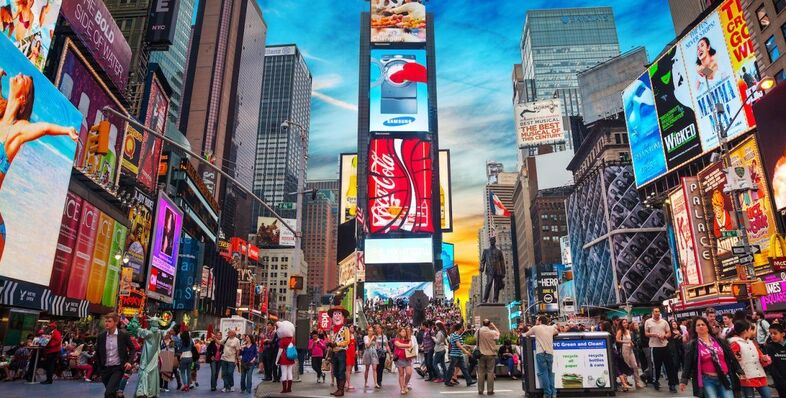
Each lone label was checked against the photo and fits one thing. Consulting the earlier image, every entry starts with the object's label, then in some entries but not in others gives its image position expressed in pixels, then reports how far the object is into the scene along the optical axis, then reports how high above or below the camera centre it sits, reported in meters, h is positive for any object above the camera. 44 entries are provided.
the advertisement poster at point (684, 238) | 45.84 +9.33
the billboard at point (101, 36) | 38.56 +24.80
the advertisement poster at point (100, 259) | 37.81 +6.35
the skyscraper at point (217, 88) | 149.25 +77.25
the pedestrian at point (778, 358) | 7.76 -0.30
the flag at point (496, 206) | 118.91 +31.99
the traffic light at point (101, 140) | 11.87 +4.75
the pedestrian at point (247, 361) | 14.23 -0.55
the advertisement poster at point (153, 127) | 51.75 +22.08
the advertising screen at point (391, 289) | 74.25 +7.41
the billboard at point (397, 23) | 86.62 +53.97
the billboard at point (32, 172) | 22.42 +8.22
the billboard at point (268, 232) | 158.75 +34.46
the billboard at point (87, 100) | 35.84 +18.03
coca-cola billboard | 75.38 +22.40
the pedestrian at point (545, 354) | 10.80 -0.30
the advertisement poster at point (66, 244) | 33.06 +6.53
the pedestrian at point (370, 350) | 14.84 -0.28
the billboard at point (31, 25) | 24.98 +16.48
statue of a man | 31.78 +4.45
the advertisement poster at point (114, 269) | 40.49 +5.94
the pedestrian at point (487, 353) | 12.21 -0.31
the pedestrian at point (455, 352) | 14.57 -0.34
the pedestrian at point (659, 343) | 12.56 -0.10
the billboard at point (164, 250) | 51.66 +9.73
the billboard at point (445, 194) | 92.38 +26.77
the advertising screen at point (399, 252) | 74.97 +12.93
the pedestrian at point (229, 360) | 13.97 -0.50
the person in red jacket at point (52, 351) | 15.93 -0.26
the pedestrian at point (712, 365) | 6.54 -0.35
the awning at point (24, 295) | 24.05 +2.42
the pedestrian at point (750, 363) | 6.59 -0.32
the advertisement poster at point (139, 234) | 47.12 +10.32
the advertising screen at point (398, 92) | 80.69 +39.78
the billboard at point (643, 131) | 52.88 +22.23
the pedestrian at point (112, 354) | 8.64 -0.20
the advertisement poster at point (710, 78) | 40.66 +21.58
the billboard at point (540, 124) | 116.44 +49.19
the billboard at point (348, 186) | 96.64 +30.51
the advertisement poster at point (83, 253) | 35.00 +6.34
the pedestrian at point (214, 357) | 14.56 -0.45
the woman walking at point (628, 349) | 13.10 -0.26
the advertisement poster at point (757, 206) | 34.03 +9.18
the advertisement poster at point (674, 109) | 46.16 +21.37
